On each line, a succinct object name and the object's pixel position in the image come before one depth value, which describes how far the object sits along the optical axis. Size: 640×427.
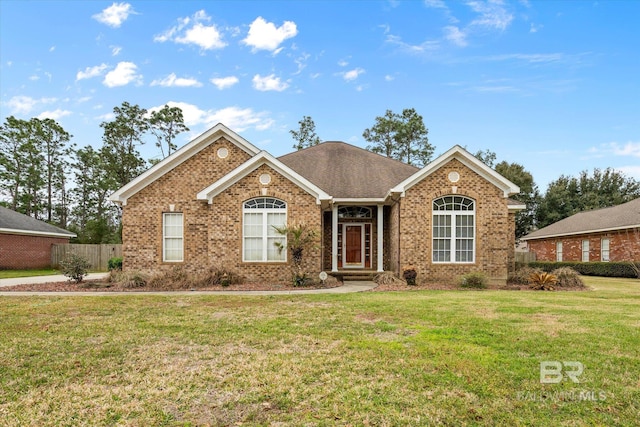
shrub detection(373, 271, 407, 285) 14.31
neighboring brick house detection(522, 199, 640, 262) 22.03
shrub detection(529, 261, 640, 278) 20.81
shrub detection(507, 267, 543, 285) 15.08
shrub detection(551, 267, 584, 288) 14.22
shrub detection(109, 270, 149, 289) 13.51
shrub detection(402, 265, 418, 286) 14.23
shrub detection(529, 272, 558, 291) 13.56
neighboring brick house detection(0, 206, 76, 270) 23.42
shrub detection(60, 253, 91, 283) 14.74
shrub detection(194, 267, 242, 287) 13.80
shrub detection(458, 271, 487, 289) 13.88
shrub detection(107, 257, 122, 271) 16.54
